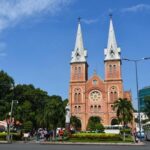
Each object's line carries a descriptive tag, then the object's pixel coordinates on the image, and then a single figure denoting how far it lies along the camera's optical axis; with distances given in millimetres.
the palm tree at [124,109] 44496
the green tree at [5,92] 47822
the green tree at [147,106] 61450
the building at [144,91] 100706
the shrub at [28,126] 42105
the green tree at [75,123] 58919
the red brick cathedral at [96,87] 63111
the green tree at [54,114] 30723
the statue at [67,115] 32369
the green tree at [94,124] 52154
